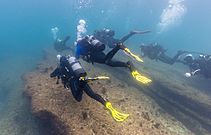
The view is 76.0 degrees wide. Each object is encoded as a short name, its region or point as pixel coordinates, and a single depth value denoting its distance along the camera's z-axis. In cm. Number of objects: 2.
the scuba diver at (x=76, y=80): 418
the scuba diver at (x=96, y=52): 470
